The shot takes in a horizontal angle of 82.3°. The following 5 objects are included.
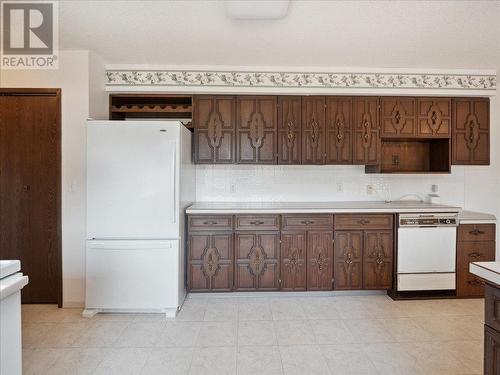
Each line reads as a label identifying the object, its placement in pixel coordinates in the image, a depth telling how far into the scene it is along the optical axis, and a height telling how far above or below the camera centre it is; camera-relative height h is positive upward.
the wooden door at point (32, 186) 2.97 -0.02
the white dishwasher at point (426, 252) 3.15 -0.75
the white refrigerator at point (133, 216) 2.71 -0.30
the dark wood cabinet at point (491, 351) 1.26 -0.75
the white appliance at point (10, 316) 1.19 -0.57
